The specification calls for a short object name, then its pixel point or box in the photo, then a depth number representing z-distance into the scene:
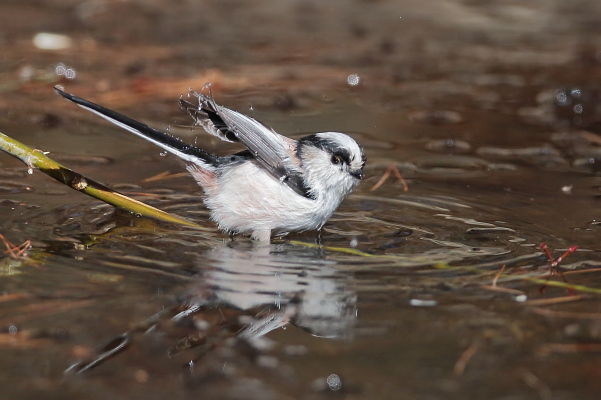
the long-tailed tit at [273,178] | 7.95
